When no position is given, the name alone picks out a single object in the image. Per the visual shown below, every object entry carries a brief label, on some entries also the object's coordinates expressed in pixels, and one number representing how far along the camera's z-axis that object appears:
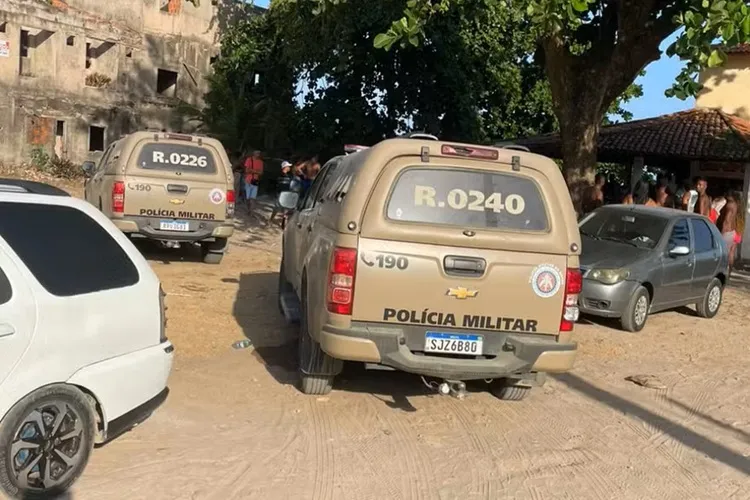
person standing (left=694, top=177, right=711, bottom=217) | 14.02
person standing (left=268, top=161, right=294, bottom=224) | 18.73
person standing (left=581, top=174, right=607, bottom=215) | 13.19
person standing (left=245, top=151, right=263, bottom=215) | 19.80
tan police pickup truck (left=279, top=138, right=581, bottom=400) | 5.24
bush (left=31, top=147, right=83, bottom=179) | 25.61
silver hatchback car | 9.30
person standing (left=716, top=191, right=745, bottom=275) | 13.11
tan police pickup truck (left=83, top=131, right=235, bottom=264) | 11.04
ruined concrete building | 25.23
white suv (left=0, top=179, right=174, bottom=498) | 3.71
